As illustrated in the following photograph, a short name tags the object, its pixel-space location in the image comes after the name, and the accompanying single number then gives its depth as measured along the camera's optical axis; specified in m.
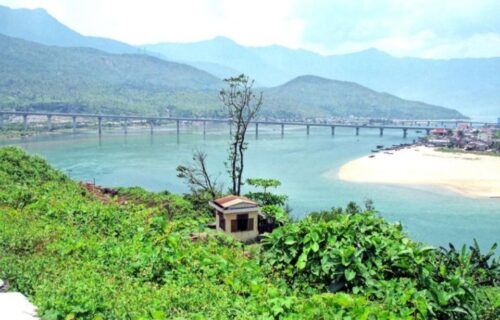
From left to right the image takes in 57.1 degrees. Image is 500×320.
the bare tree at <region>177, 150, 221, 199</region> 17.91
